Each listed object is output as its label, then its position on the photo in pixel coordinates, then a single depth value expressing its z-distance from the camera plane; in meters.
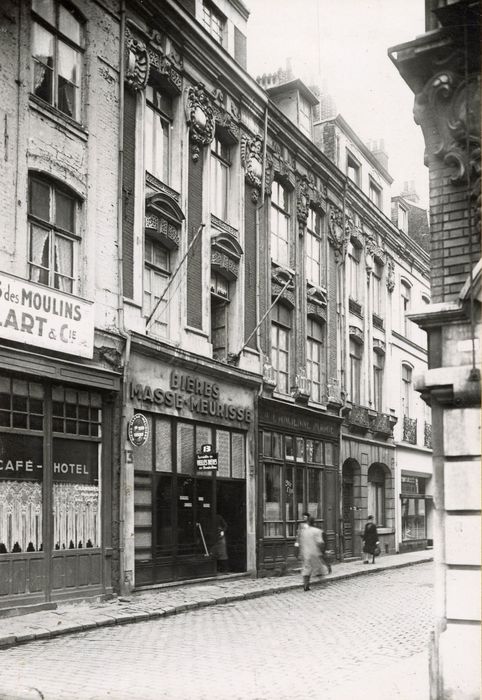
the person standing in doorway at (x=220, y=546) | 20.05
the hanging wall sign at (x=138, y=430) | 16.23
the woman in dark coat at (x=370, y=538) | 26.22
